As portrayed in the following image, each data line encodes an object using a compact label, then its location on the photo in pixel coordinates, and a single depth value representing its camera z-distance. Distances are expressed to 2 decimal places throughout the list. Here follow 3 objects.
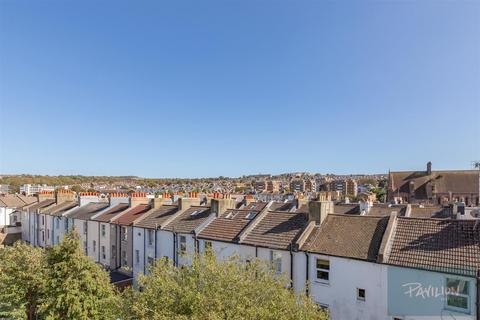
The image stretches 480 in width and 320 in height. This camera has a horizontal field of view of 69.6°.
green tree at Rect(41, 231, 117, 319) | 17.98
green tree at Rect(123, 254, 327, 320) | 10.31
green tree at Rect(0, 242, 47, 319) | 19.08
